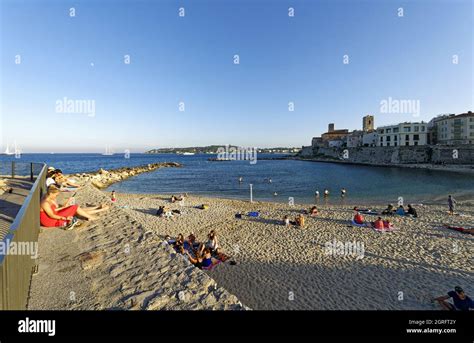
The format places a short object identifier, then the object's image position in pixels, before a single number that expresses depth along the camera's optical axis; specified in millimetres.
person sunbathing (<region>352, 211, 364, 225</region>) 13852
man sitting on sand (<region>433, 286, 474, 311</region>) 5683
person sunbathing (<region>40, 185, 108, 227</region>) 6561
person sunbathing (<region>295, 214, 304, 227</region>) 13578
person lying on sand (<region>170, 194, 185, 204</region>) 20938
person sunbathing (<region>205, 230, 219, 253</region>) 9297
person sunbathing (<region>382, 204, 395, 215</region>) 16125
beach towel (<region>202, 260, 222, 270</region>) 8231
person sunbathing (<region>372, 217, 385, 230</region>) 12672
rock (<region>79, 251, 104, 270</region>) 4996
